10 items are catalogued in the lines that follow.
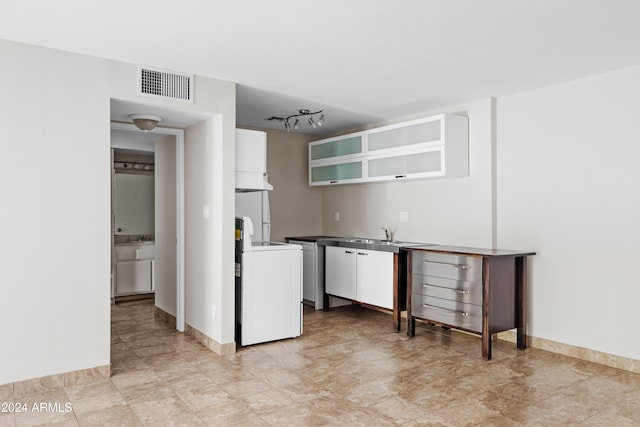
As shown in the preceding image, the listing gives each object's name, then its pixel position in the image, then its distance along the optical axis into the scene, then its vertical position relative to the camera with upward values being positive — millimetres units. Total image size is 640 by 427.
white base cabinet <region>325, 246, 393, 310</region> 4871 -694
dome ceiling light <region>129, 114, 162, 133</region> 4035 +832
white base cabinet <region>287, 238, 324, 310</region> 5742 -742
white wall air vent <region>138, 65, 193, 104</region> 3555 +1032
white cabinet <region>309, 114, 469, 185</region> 4551 +678
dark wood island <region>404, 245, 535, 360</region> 3887 -678
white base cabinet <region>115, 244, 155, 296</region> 6449 -783
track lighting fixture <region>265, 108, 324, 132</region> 5133 +1145
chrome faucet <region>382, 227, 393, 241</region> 5559 -235
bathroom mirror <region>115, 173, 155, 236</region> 6781 +146
